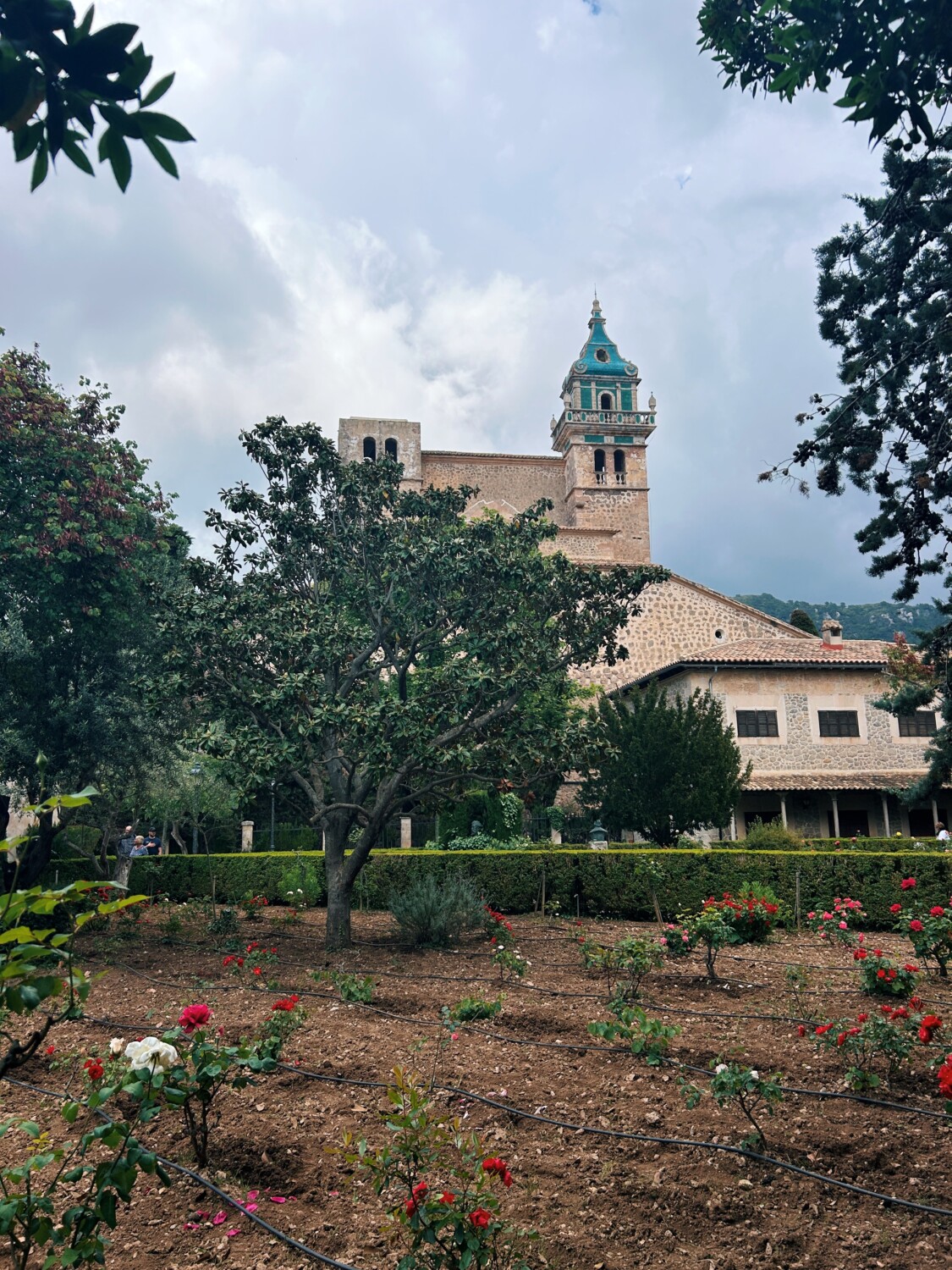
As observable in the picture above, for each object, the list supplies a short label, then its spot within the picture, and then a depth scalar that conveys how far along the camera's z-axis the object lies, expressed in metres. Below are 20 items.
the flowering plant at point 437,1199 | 2.94
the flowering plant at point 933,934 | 8.41
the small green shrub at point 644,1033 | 5.29
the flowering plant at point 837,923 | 9.45
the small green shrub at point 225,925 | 12.39
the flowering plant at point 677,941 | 8.88
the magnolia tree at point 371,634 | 10.04
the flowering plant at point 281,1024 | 4.97
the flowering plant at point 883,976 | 7.18
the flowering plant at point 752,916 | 10.41
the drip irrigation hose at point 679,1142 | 3.73
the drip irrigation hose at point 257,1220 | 3.38
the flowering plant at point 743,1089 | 4.29
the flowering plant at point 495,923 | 10.77
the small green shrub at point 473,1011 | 6.87
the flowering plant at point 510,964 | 8.55
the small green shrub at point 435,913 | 10.96
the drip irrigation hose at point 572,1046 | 4.84
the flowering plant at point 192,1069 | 3.26
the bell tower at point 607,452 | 46.22
